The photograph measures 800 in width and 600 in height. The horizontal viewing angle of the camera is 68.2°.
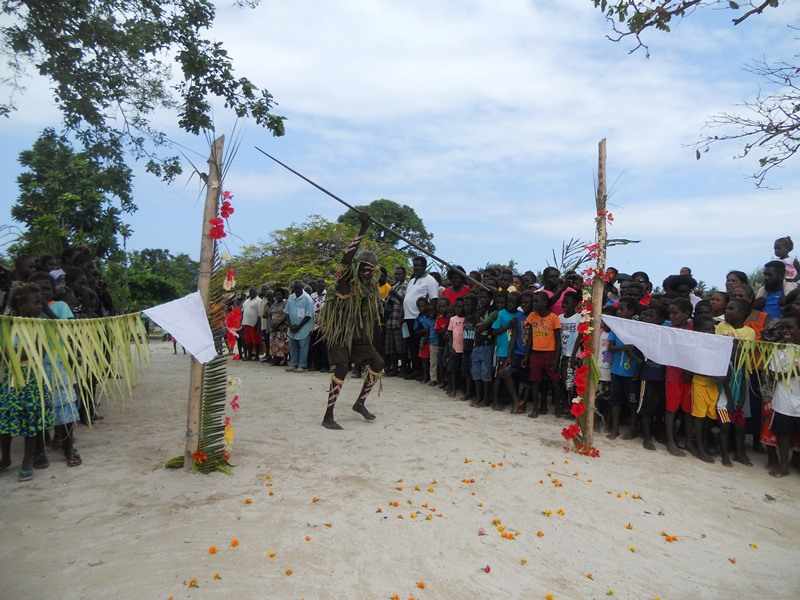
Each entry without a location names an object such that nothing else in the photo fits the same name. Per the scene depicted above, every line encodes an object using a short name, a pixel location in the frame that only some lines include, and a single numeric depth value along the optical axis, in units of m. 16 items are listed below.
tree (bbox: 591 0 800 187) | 5.46
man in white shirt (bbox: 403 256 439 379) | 10.65
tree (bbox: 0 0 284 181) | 7.76
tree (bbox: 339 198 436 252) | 29.92
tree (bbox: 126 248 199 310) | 28.77
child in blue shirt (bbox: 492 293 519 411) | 8.27
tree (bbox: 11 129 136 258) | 11.45
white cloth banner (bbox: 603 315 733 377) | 6.16
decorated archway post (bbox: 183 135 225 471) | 5.26
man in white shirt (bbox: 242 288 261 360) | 14.66
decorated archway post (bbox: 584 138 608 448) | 6.28
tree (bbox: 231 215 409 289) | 17.73
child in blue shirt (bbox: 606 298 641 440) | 7.00
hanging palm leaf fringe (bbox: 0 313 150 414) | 3.13
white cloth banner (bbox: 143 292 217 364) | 4.76
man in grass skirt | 7.06
